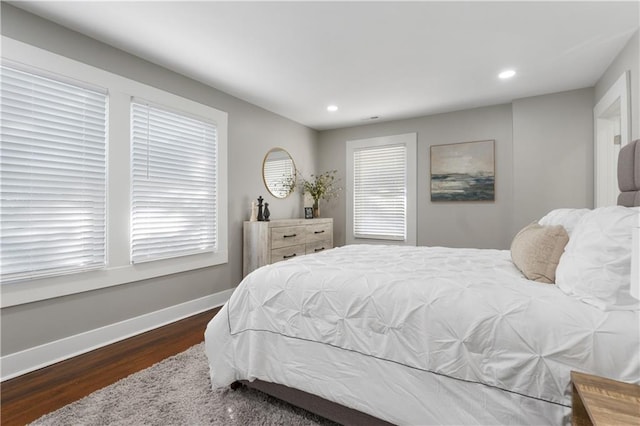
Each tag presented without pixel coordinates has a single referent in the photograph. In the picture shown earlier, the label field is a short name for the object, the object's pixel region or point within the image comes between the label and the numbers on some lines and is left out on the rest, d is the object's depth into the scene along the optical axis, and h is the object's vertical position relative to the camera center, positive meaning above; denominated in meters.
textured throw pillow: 1.51 -0.20
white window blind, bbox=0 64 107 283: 2.09 +0.30
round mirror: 4.39 +0.66
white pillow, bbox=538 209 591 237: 1.70 -0.01
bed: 1.11 -0.51
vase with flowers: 5.15 +0.51
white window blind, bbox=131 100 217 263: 2.84 +0.33
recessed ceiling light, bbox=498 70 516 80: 3.10 +1.49
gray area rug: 1.60 -1.09
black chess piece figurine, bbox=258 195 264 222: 3.99 +0.05
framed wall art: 4.18 +0.64
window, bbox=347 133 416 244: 4.75 +0.44
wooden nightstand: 0.79 -0.53
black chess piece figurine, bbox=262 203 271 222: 3.96 +0.03
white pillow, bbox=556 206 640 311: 1.12 -0.19
